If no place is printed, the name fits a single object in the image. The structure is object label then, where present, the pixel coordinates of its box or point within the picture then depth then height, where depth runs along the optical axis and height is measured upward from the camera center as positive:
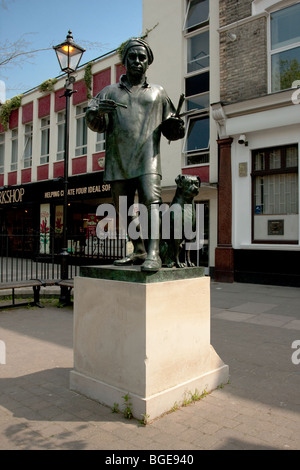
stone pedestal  3.02 -0.85
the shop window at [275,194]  10.97 +1.40
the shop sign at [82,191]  16.15 +2.26
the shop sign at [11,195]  20.72 +2.52
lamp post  8.23 +3.80
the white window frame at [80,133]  18.19 +5.24
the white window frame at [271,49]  11.12 +5.74
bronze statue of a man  3.58 +1.09
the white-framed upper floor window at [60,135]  19.28 +5.42
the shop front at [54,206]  16.73 +1.77
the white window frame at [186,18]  13.84 +8.17
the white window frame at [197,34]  13.30 +7.45
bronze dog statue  3.61 +0.25
